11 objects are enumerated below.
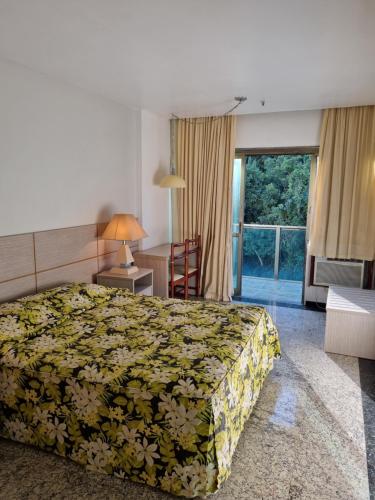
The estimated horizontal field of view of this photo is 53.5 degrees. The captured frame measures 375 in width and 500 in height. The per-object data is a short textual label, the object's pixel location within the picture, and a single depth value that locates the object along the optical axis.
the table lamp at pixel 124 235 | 3.71
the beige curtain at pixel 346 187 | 4.20
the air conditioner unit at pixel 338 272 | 4.52
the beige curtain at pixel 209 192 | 4.83
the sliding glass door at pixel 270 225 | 5.13
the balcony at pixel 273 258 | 5.77
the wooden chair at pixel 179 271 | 4.37
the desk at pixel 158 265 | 4.30
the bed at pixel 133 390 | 1.79
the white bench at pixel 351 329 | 3.33
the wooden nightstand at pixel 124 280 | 3.73
